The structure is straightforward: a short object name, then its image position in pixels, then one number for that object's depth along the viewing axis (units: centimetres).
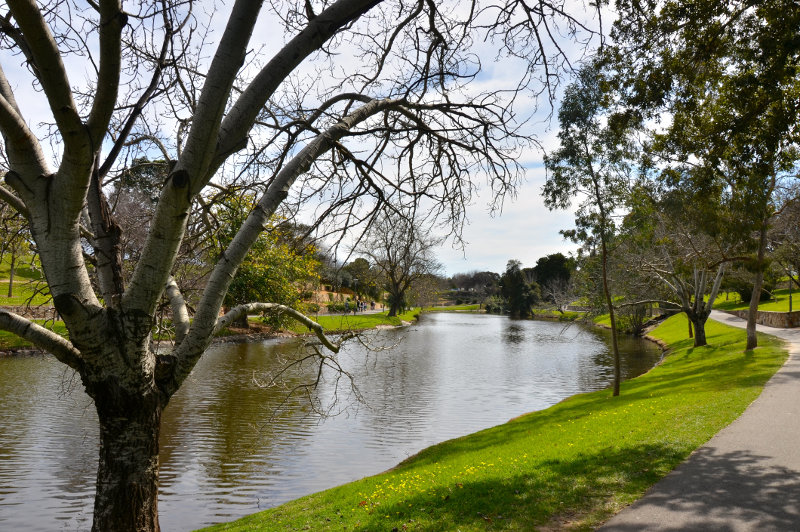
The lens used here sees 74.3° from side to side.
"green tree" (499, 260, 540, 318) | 9094
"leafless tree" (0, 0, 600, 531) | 346
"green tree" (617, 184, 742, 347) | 1812
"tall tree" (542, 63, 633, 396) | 1557
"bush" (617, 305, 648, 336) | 4308
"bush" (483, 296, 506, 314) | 10205
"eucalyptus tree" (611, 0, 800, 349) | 849
